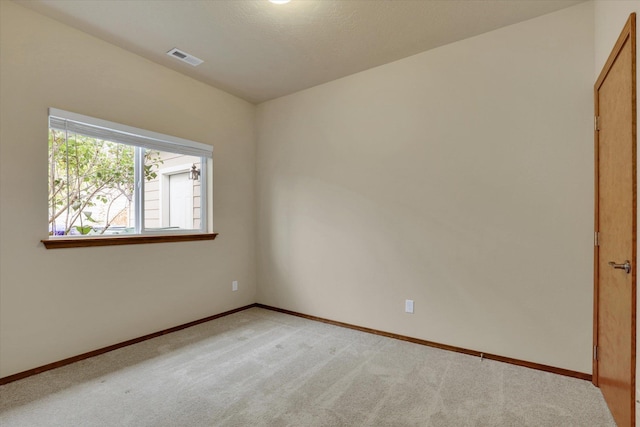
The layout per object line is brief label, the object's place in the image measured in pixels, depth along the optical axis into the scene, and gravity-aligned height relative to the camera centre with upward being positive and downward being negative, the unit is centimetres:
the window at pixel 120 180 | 256 +31
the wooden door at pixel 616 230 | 152 -9
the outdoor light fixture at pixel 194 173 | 364 +46
